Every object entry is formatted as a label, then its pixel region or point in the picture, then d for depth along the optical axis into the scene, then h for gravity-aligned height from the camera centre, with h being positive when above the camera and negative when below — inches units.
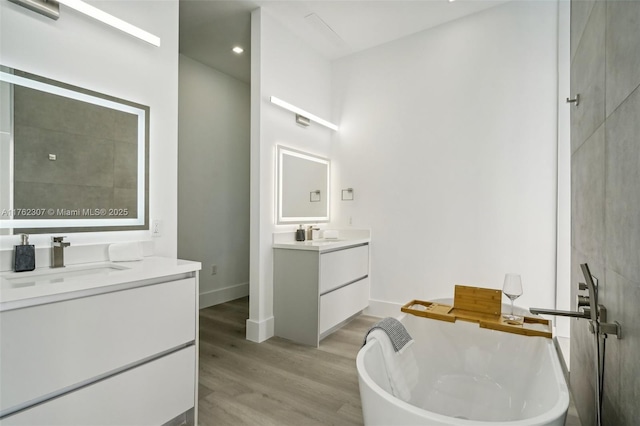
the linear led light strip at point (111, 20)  65.4 +42.3
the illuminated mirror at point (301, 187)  129.0 +11.0
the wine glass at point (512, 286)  73.3 -17.1
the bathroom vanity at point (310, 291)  111.5 -29.3
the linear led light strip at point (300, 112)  120.7 +41.9
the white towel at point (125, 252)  70.9 -9.5
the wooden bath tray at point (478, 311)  73.5 -26.0
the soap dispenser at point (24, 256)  57.8 -8.7
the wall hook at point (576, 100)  59.7 +22.0
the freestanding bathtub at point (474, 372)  57.0 -35.6
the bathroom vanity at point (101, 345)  45.1 -22.4
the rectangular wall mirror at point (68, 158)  60.1 +11.1
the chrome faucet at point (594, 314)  37.2 -13.0
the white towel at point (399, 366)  65.5 -34.5
